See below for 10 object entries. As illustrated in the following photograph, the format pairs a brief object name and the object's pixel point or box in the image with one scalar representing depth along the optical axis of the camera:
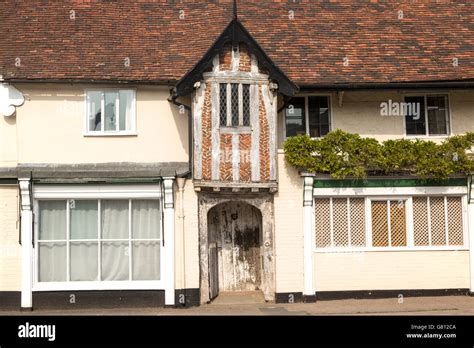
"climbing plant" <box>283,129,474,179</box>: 16.31
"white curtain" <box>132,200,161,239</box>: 16.73
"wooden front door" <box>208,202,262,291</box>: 17.48
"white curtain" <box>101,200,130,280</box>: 16.61
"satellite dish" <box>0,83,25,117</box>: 16.66
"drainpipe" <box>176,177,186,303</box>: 16.38
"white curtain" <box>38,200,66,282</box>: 16.58
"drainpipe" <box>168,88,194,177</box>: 16.25
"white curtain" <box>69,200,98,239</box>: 16.66
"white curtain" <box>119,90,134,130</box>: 16.89
